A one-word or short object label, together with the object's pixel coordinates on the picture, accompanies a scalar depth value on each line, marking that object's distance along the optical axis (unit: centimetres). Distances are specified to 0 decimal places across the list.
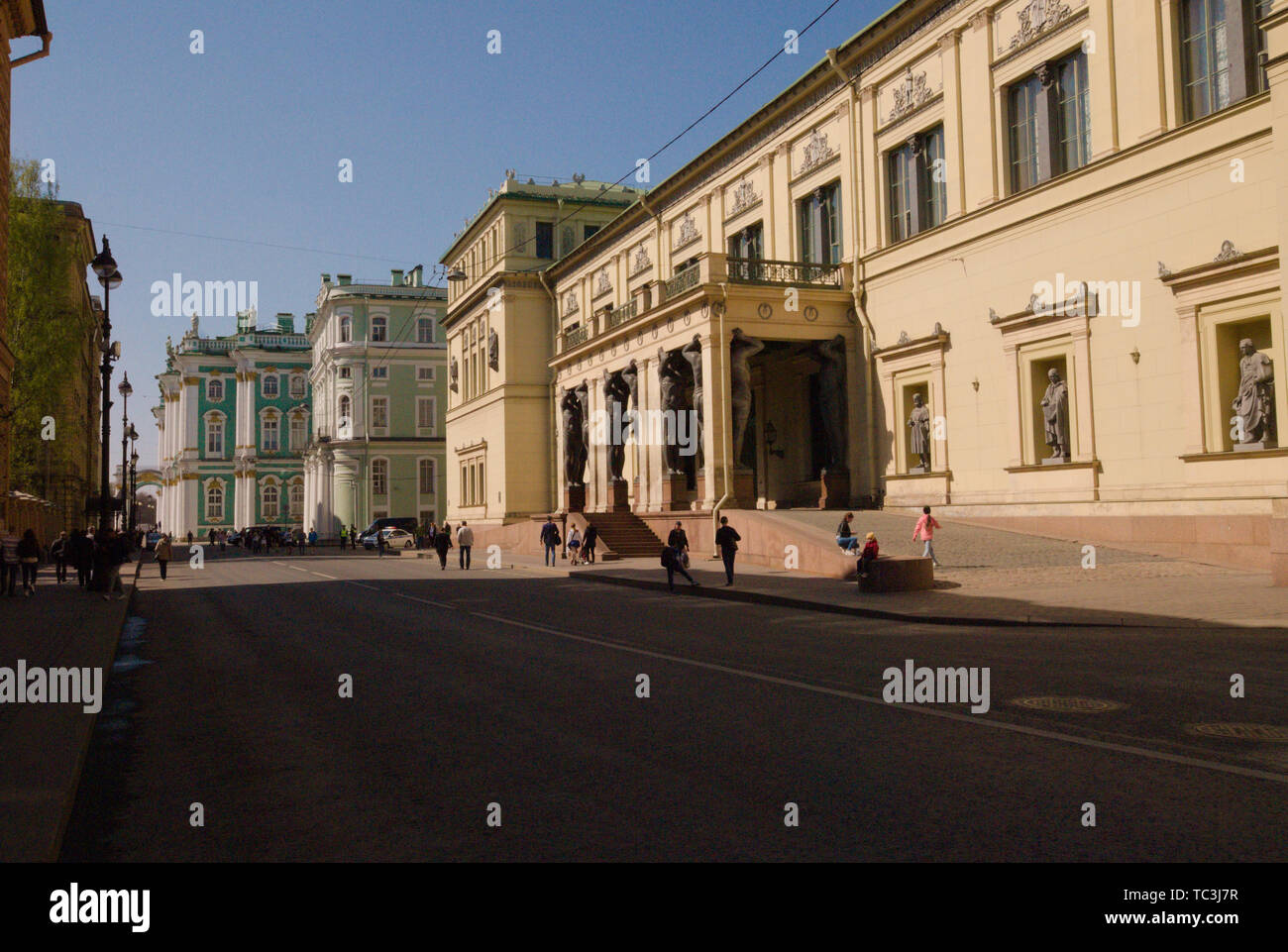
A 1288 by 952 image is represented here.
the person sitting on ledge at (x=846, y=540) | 2406
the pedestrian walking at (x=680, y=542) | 2414
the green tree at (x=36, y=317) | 4031
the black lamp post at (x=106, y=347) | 2517
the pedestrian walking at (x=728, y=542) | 2369
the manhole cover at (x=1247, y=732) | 722
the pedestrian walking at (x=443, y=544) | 3831
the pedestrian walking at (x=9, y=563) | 2348
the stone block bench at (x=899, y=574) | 1998
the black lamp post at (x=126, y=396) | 5365
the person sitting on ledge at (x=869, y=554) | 2031
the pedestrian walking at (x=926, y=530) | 2284
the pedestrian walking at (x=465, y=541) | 3691
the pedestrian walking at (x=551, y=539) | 3538
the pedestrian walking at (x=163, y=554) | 3512
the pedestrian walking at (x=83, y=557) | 2700
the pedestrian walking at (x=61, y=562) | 3012
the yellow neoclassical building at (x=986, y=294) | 2134
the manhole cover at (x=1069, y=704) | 845
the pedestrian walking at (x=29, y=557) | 2402
